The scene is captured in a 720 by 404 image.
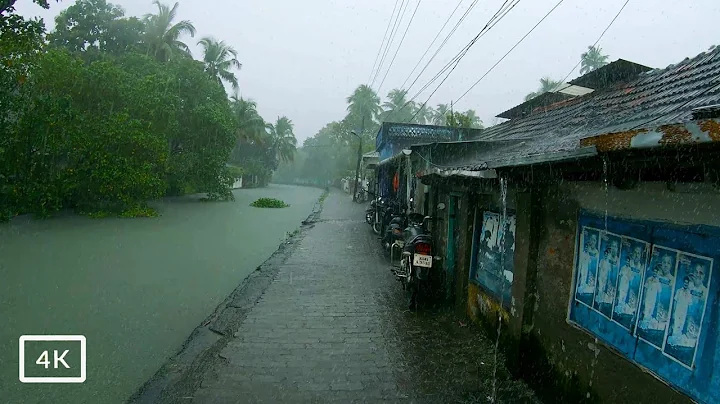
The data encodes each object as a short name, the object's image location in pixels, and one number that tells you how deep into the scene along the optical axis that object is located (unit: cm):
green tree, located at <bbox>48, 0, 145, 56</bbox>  2953
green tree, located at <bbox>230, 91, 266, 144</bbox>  4594
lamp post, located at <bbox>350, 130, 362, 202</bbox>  3618
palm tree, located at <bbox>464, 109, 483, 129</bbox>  4298
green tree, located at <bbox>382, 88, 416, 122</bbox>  5126
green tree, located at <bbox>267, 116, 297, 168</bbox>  6469
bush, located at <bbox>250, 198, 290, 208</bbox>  2933
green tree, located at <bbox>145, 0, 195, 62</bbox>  3173
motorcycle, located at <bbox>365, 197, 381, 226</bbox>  1600
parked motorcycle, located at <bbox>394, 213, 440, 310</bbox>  654
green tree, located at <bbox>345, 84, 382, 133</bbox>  5384
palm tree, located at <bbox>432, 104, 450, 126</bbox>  4796
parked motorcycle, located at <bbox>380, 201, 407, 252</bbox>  1018
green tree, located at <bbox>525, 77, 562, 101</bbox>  3522
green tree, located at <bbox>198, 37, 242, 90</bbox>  3700
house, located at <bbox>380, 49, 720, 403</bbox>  248
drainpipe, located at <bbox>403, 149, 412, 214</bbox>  1047
